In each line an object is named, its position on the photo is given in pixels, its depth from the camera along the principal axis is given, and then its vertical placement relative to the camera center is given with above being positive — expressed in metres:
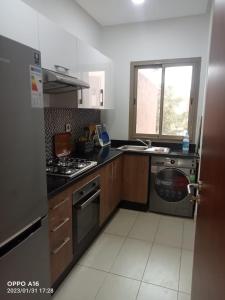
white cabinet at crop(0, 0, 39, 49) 1.26 +0.58
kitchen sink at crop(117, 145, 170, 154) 2.92 -0.46
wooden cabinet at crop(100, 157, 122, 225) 2.39 -0.87
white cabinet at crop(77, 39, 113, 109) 2.22 +0.47
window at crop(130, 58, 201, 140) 2.98 +0.28
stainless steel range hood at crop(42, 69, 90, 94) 1.54 +0.26
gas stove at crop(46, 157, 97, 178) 1.80 -0.47
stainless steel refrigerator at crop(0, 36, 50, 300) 0.95 -0.26
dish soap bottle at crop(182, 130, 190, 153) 2.92 -0.37
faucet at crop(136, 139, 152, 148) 3.23 -0.39
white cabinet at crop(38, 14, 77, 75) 1.63 +0.58
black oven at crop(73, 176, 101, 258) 1.81 -0.91
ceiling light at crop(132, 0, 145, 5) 2.40 +1.29
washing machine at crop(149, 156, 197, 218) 2.75 -0.88
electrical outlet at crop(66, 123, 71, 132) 2.61 -0.14
